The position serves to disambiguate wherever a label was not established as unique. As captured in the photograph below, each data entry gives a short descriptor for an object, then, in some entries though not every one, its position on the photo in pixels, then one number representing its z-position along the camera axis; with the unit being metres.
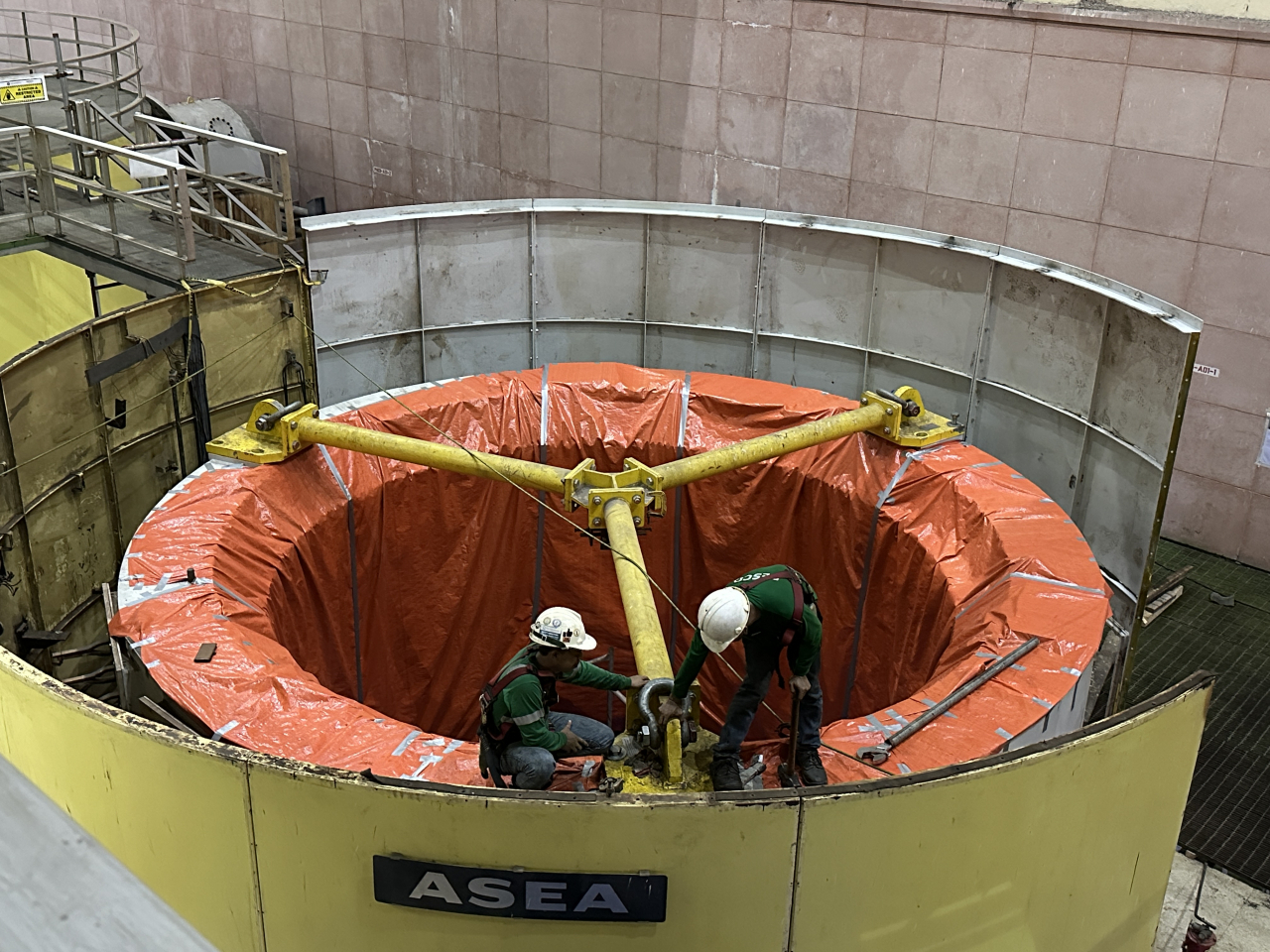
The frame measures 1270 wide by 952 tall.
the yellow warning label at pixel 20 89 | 10.37
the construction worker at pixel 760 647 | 5.05
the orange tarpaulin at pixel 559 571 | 5.59
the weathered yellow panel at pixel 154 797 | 4.02
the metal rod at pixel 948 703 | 5.38
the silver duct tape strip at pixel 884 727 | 5.54
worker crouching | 5.11
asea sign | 3.89
